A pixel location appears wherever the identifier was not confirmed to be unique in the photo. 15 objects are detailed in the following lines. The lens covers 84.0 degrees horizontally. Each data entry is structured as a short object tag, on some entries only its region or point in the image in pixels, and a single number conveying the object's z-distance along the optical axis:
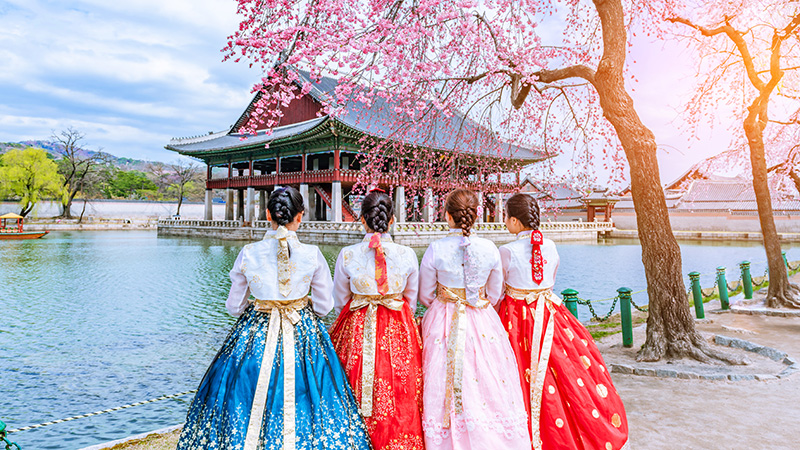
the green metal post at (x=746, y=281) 7.91
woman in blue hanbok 1.98
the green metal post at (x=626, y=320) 4.84
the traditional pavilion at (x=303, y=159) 23.88
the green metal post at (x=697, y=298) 6.56
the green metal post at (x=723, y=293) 7.19
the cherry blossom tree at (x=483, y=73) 4.39
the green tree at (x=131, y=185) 52.91
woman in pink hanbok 2.21
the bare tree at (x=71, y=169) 37.41
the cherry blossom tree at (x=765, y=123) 6.42
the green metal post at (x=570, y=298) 4.71
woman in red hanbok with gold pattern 2.21
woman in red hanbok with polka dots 2.42
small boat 24.59
